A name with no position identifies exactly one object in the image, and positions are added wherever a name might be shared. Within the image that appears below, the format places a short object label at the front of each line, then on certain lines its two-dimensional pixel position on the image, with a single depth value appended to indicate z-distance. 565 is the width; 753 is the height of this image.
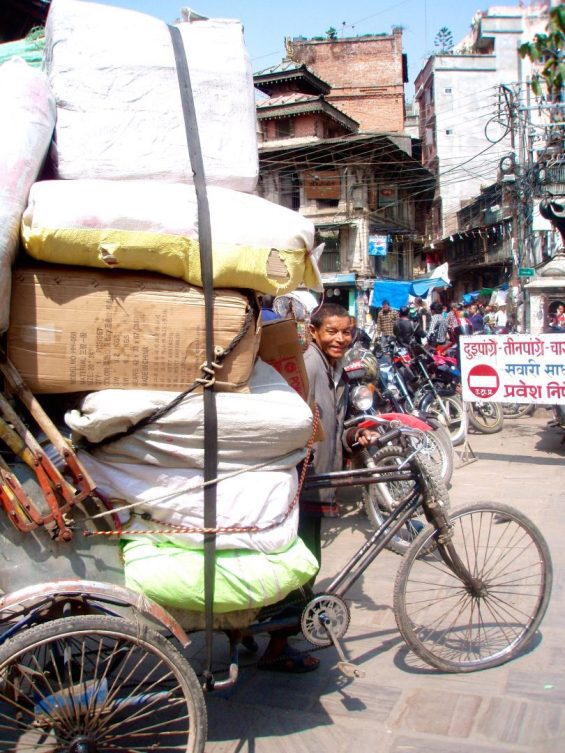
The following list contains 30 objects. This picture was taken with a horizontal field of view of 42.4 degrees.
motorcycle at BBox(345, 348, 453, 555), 3.34
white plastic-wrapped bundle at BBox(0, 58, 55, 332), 2.13
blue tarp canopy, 29.47
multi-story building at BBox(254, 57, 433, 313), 33.16
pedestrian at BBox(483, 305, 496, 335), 17.44
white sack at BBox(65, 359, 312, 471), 2.26
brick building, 46.50
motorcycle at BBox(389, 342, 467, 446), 8.32
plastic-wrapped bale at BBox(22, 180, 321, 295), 2.19
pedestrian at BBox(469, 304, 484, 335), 17.67
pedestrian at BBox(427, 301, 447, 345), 12.39
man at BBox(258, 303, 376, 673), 3.25
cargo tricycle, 2.21
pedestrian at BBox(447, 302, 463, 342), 13.90
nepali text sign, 7.43
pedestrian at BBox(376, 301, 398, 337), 20.30
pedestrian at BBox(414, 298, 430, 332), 25.27
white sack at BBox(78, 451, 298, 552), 2.37
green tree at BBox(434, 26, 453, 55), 54.97
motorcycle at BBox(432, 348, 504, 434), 8.61
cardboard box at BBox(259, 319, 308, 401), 3.09
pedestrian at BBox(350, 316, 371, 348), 8.66
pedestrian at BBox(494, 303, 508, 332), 20.61
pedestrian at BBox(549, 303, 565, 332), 11.28
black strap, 2.31
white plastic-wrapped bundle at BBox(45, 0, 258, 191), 2.40
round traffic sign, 7.74
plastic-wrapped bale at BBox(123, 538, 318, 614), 2.35
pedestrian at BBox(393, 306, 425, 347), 8.76
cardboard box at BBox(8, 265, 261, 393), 2.27
